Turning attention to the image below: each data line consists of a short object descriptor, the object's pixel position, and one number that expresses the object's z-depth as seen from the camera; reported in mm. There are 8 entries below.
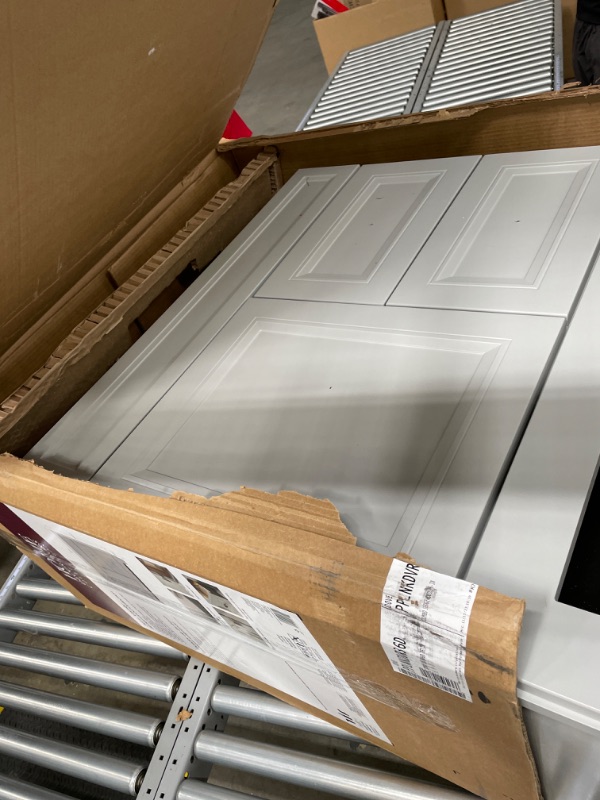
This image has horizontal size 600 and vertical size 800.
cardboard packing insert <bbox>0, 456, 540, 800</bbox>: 425
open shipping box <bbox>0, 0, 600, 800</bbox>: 665
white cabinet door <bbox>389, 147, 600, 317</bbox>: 786
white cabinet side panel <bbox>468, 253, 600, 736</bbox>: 447
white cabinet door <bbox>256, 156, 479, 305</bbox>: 948
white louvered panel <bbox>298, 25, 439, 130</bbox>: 1725
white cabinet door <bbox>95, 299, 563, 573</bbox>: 629
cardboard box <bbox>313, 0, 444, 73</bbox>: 2256
